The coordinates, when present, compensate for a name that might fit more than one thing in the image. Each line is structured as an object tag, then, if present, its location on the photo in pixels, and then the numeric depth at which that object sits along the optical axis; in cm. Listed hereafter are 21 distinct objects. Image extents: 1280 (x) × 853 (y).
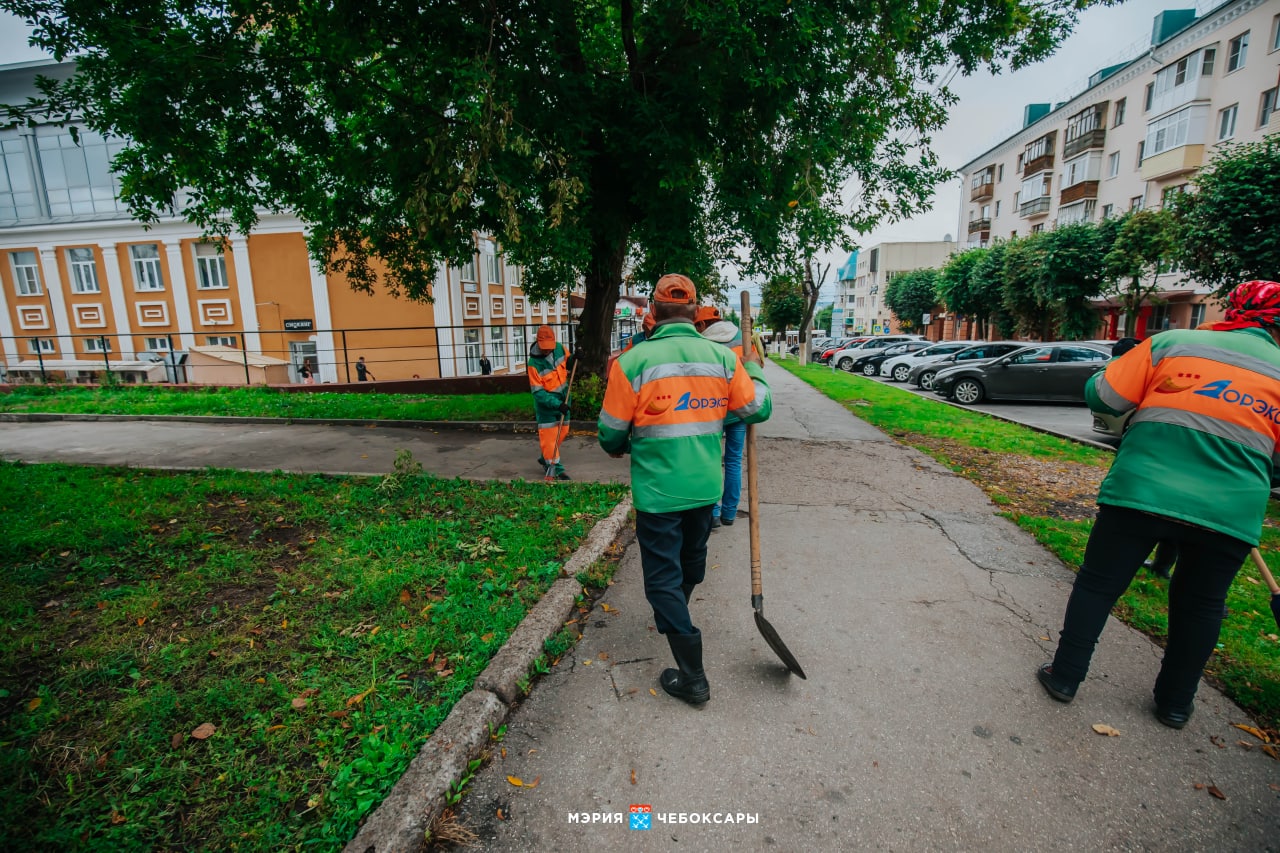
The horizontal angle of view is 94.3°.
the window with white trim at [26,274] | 2608
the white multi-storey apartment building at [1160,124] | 2248
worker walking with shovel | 282
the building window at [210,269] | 2392
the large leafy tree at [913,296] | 4466
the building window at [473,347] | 2301
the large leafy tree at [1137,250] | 1858
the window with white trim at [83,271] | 2547
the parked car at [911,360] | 2320
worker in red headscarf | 250
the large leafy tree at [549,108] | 634
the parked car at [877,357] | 2770
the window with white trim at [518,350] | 2619
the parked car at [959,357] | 1786
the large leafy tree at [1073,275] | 2277
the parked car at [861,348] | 3066
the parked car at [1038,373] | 1468
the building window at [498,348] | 2480
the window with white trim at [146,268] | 2486
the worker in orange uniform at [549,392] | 652
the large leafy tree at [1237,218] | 1280
